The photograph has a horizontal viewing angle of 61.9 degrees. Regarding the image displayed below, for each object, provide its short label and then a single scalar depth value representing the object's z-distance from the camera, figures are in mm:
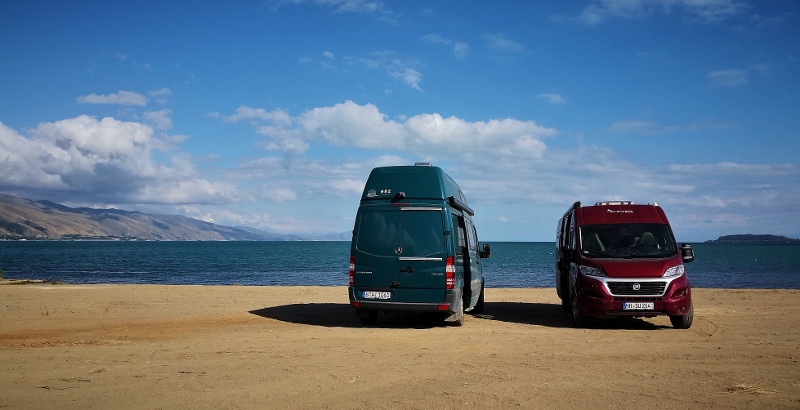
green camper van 13266
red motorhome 13266
